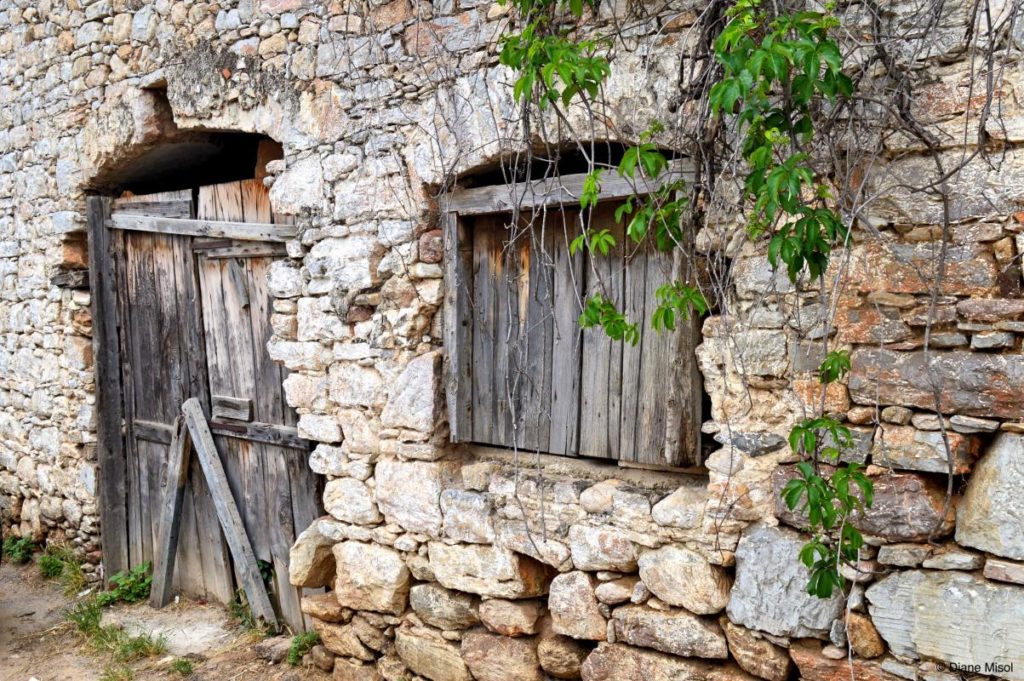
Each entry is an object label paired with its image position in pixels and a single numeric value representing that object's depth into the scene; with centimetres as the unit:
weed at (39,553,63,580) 518
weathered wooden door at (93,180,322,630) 412
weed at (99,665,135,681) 391
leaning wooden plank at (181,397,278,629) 423
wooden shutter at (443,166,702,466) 295
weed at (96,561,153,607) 475
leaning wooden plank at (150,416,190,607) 457
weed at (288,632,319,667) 393
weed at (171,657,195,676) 393
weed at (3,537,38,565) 538
